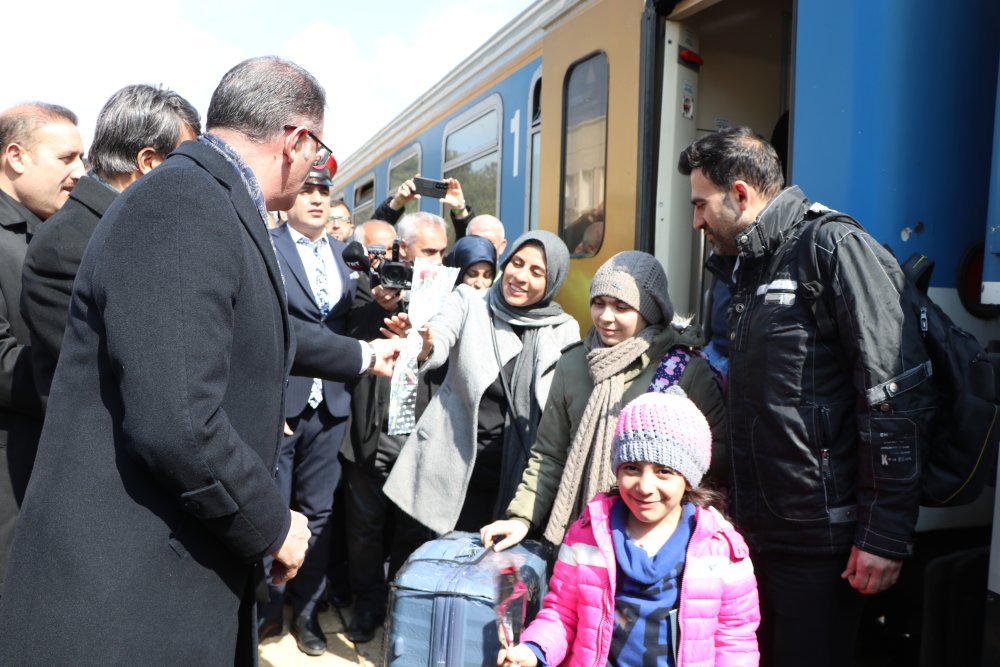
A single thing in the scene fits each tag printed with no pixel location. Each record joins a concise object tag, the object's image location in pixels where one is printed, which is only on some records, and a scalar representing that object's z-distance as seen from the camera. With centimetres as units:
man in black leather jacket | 184
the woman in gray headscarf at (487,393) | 290
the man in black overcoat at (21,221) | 205
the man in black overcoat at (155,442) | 129
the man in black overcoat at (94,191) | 183
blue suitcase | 214
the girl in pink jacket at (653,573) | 185
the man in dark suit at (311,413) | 328
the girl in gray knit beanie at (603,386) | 238
